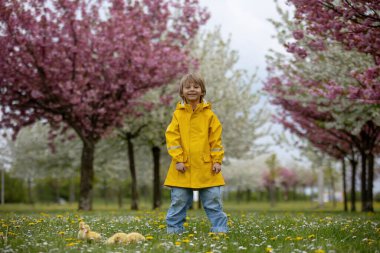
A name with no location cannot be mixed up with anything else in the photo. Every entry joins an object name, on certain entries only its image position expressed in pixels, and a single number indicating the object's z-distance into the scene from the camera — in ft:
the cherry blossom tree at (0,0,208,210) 60.44
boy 22.84
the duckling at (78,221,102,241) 19.79
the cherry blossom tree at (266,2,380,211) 48.01
